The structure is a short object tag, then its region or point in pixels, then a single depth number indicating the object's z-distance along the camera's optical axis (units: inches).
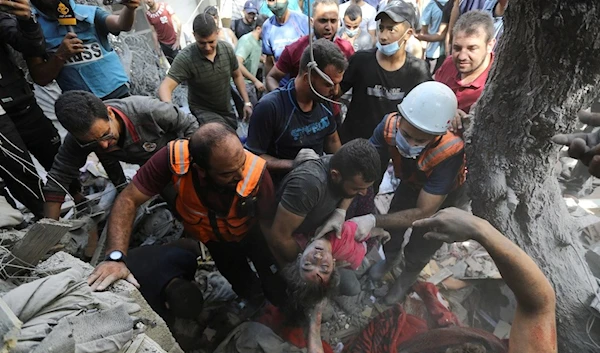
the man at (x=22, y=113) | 108.1
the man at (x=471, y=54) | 116.6
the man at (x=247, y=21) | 276.7
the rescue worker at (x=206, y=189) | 86.7
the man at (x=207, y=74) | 148.5
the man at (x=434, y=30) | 203.2
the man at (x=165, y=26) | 256.1
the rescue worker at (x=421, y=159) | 102.3
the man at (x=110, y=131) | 98.0
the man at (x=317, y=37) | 149.8
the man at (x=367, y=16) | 222.5
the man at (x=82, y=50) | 117.4
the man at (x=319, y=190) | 91.7
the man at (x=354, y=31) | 203.0
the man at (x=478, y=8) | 164.9
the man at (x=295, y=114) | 110.9
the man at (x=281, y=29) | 190.1
